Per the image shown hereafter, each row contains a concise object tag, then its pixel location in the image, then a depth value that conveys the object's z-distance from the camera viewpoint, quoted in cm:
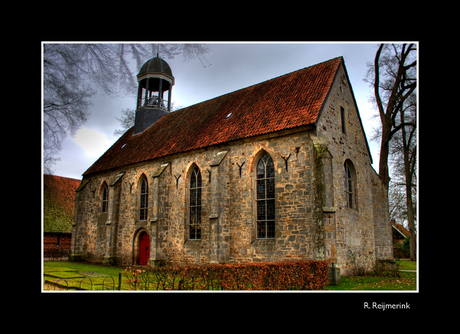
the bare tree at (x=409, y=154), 1998
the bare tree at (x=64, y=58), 559
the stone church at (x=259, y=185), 1400
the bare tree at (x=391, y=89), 1880
